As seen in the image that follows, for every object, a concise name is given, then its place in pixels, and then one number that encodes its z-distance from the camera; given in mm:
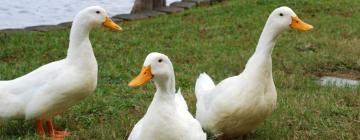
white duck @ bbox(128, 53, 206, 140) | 3932
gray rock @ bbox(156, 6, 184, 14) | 11766
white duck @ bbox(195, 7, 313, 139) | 4730
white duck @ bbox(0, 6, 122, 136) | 5020
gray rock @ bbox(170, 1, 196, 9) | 12210
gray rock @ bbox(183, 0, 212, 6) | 12454
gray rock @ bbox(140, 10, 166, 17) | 11500
